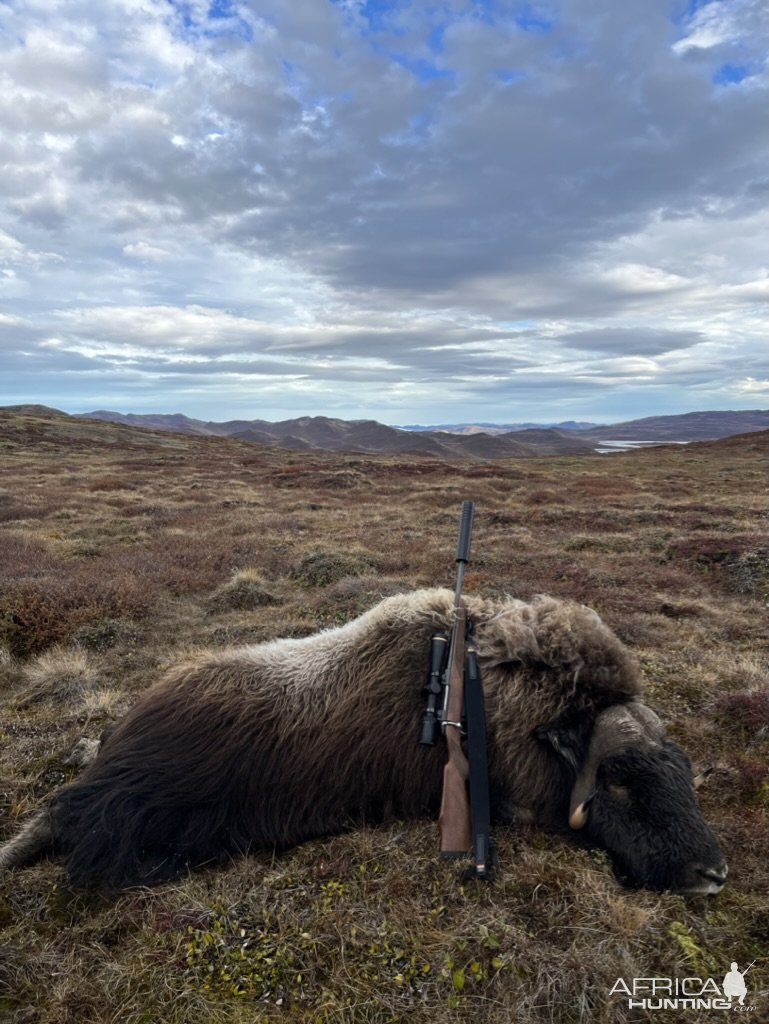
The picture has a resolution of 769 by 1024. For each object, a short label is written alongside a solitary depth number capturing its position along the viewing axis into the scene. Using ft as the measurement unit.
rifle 10.77
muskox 10.89
